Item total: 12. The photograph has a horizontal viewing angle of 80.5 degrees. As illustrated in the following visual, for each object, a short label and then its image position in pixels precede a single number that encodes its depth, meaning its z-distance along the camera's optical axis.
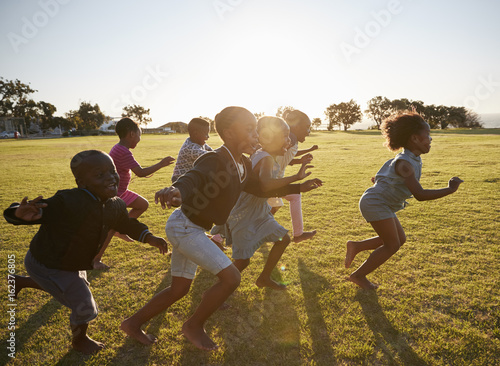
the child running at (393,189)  3.22
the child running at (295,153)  4.46
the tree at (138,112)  96.81
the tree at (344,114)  89.50
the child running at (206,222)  2.29
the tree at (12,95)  69.56
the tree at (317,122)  87.44
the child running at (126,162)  4.04
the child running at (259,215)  3.08
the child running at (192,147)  4.48
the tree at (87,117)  81.90
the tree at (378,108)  95.31
